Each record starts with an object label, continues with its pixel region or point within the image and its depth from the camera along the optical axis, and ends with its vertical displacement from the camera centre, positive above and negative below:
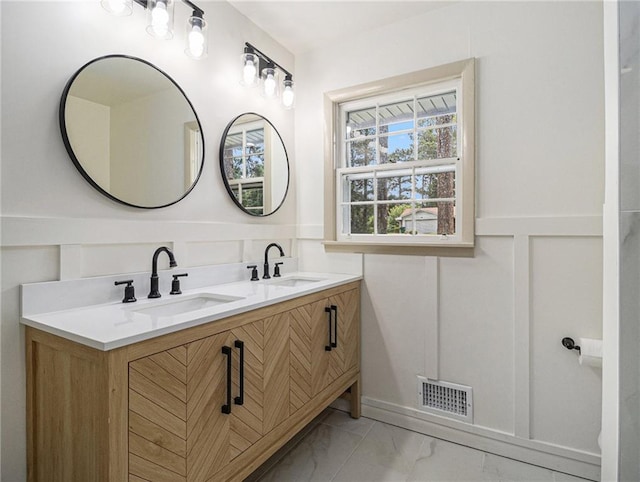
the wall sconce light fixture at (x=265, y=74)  2.04 +1.06
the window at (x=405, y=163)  2.01 +0.48
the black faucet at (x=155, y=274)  1.50 -0.16
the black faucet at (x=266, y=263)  2.15 -0.17
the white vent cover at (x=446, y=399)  1.97 -0.98
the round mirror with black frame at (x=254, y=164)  2.03 +0.48
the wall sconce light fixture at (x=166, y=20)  1.38 +0.99
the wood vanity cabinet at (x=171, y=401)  0.95 -0.55
